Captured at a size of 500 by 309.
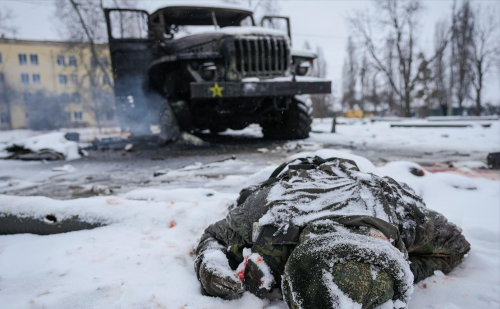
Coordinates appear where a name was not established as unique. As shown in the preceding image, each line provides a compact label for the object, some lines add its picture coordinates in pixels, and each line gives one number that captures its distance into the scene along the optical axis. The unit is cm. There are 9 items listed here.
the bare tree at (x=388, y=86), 1927
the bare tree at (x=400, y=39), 1830
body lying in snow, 90
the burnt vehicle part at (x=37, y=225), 174
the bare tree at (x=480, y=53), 1884
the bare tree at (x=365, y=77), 2039
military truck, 499
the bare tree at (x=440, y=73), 2601
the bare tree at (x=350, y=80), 3209
